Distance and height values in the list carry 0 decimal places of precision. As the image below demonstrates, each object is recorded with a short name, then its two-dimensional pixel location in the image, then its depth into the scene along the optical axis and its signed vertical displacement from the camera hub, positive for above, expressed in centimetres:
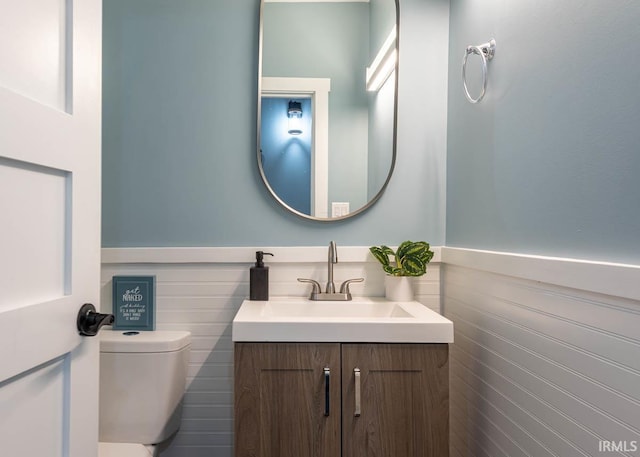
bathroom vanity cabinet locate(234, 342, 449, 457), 114 -49
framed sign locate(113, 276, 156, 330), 153 -28
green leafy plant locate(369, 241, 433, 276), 150 -11
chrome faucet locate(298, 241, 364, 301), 151 -22
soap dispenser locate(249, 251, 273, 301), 148 -20
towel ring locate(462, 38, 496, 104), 122 +51
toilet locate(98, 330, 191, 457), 136 -54
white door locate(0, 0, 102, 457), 68 +1
